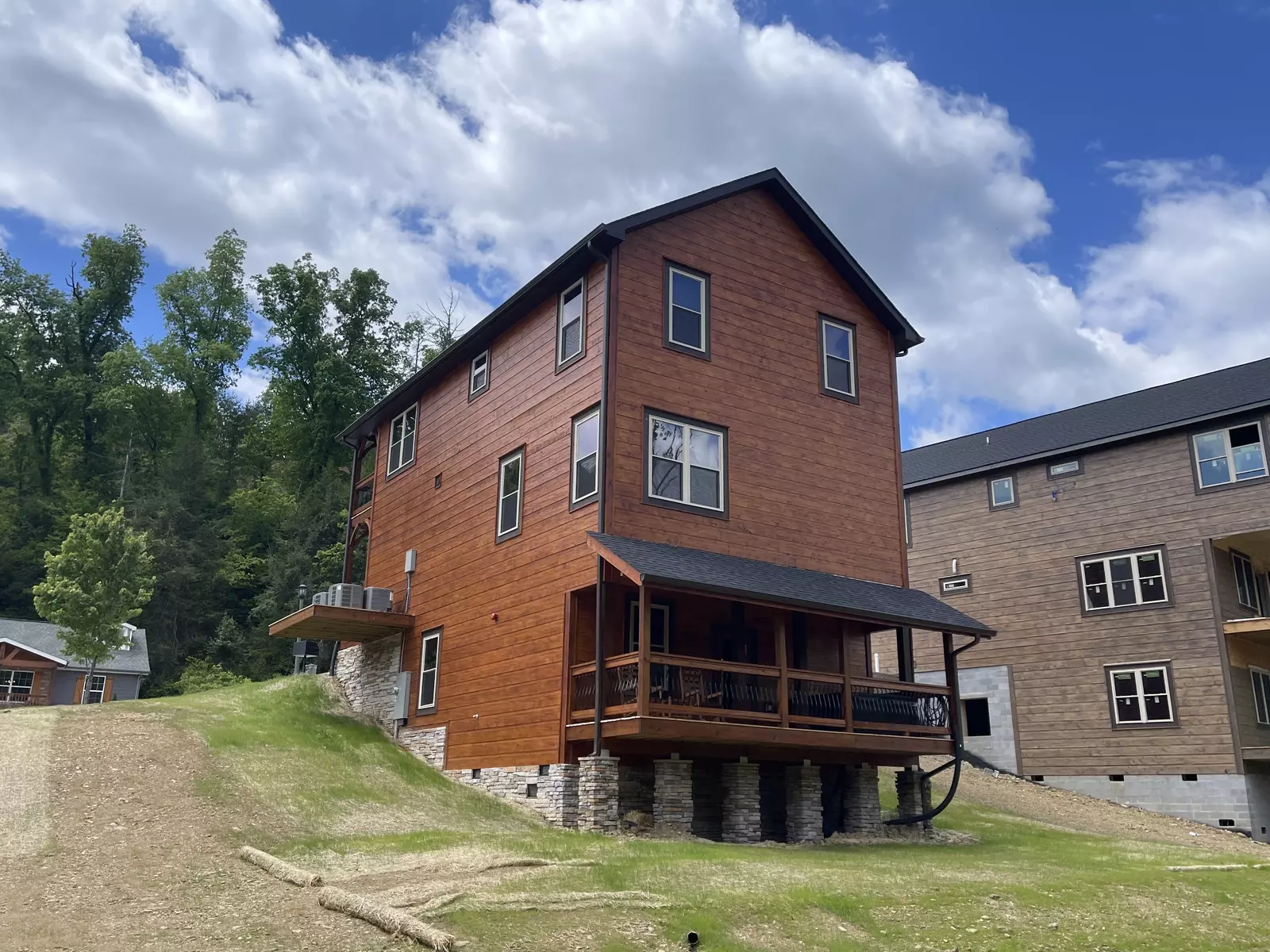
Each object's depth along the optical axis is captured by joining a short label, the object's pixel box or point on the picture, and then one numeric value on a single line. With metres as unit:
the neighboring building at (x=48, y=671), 40.12
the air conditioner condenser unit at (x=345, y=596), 22.73
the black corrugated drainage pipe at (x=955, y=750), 17.80
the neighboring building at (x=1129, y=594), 24.47
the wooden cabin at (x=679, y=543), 15.72
